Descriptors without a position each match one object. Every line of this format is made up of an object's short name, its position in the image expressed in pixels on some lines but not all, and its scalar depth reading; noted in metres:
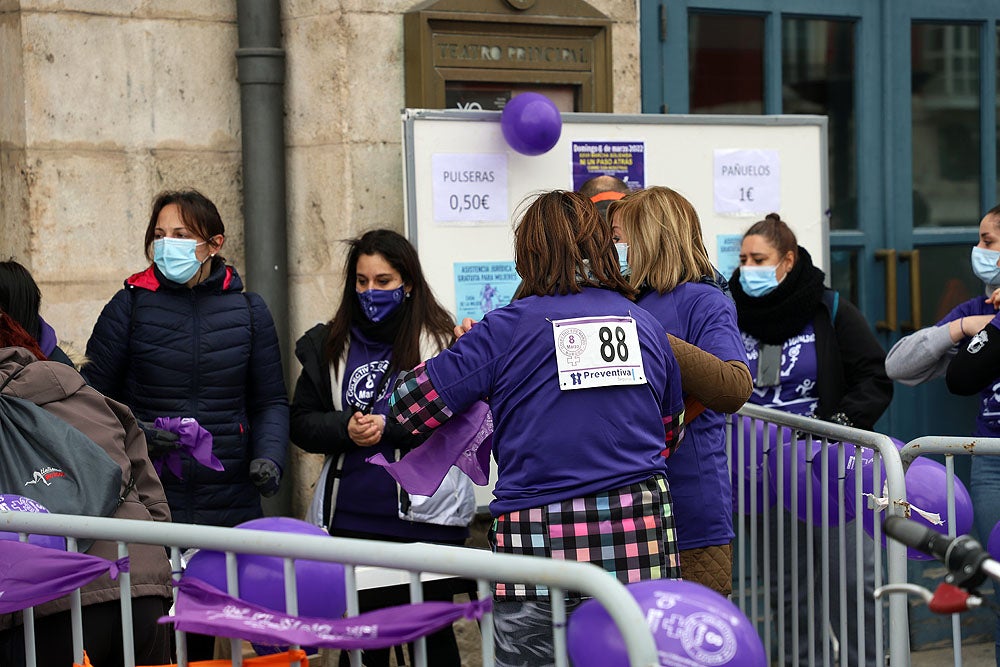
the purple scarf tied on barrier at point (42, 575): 5.71
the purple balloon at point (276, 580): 5.09
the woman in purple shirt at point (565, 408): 6.02
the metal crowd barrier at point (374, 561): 4.23
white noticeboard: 9.89
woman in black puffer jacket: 8.20
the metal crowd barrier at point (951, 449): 7.28
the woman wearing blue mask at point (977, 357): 8.58
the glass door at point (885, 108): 11.93
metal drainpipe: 10.27
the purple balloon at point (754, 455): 8.76
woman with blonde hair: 7.14
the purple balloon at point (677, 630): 4.40
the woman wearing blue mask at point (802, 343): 9.48
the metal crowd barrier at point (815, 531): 7.45
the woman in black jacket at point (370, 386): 8.35
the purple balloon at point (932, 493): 7.62
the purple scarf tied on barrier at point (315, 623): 4.62
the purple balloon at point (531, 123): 9.75
